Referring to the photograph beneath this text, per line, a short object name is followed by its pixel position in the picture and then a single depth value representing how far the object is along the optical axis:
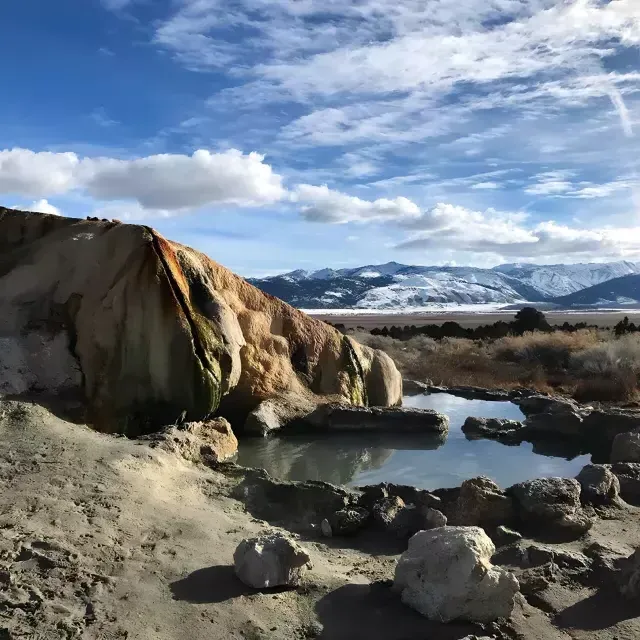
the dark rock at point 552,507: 5.87
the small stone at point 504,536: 5.55
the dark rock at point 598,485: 6.72
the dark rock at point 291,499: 6.07
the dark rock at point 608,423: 10.76
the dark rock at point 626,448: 8.61
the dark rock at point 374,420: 11.30
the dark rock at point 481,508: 6.02
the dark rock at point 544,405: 11.97
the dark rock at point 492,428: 11.20
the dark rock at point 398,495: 6.40
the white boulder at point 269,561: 4.33
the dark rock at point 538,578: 4.73
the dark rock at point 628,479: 7.12
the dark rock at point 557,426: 11.34
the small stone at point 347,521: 5.81
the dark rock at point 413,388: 16.44
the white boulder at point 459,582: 4.13
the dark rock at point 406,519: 5.67
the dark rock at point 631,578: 4.59
